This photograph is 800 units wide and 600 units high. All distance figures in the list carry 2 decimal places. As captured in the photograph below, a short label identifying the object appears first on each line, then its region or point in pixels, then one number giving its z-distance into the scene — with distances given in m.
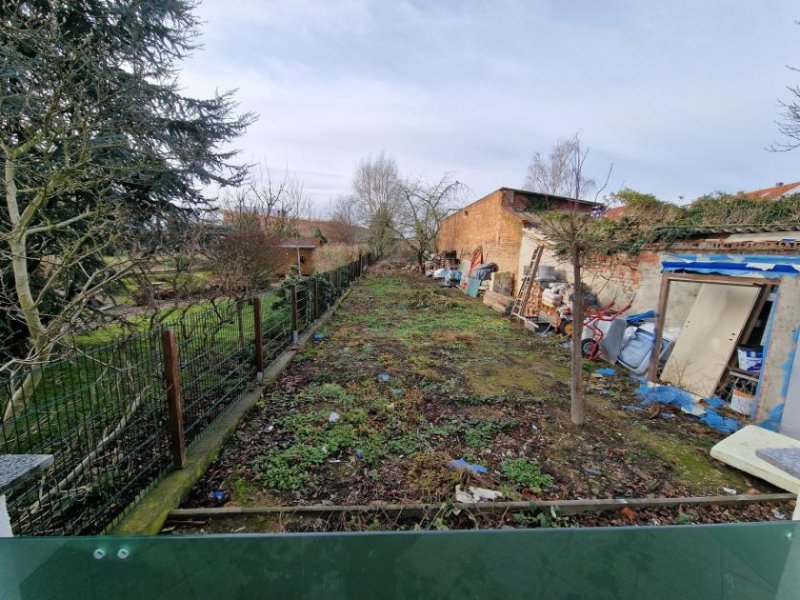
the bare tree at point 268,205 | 13.56
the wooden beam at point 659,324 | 5.41
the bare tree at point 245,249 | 7.39
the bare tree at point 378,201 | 26.47
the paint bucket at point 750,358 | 4.64
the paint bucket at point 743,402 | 4.45
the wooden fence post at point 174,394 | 2.90
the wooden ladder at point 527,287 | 10.60
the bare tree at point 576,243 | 3.82
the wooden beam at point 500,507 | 2.66
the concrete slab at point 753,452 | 3.17
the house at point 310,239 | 18.27
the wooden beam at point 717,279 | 4.51
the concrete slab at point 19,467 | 1.22
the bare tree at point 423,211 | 23.69
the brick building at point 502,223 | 13.81
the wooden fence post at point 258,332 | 4.75
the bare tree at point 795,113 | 7.57
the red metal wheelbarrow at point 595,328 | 6.83
